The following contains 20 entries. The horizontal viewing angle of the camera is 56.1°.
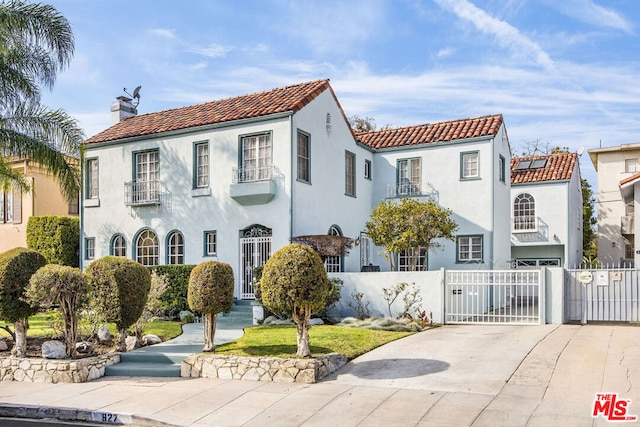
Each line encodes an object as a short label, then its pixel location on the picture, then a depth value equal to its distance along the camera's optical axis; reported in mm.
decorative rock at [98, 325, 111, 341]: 13961
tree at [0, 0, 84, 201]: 16500
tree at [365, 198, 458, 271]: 18828
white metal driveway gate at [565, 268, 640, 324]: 14609
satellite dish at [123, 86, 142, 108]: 25375
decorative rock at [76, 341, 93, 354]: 12773
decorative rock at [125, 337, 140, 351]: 13016
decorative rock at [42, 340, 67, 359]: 11688
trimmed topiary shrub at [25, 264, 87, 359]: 11398
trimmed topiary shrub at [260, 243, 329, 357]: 10688
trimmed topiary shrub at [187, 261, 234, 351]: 11633
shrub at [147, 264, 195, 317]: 18625
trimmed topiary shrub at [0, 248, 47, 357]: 12117
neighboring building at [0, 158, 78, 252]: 27000
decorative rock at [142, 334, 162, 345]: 13594
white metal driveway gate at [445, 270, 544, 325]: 15156
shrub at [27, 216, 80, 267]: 24375
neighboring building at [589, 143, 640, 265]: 34406
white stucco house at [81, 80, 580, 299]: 18844
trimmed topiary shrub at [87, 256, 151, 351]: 12312
